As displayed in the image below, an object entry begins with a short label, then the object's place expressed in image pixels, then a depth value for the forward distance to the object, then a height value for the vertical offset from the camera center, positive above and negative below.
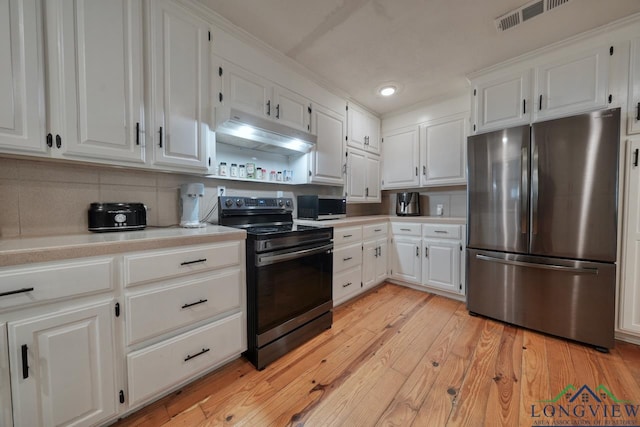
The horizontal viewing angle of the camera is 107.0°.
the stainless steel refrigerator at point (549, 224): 1.70 -0.13
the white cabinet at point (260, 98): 1.78 +0.94
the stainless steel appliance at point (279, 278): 1.56 -0.51
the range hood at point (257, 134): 1.64 +0.60
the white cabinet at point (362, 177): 2.94 +0.42
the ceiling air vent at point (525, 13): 1.54 +1.34
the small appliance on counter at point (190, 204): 1.68 +0.04
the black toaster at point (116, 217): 1.41 -0.05
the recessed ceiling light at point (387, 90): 2.63 +1.34
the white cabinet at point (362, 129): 2.92 +1.04
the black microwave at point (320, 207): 2.42 +0.02
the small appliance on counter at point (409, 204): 3.17 +0.06
